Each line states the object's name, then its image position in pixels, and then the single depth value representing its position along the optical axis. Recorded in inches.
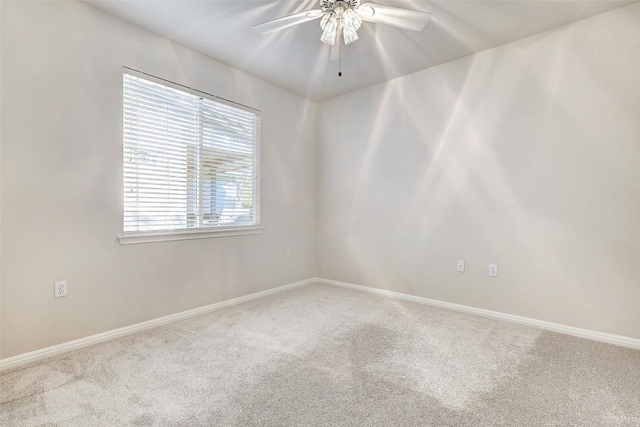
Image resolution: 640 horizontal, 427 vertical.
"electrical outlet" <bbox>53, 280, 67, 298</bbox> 86.1
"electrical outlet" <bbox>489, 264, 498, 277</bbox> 115.6
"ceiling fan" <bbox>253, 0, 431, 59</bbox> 75.2
